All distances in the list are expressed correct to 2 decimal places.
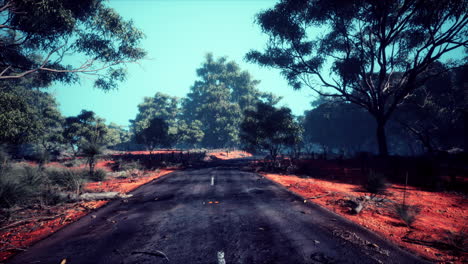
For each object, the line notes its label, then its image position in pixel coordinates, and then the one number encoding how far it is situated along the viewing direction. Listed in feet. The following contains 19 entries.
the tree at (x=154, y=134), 88.69
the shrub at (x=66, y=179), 28.58
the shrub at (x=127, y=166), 56.93
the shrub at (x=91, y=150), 37.60
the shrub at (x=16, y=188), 20.43
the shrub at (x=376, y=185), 29.40
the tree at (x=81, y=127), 82.52
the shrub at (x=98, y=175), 40.19
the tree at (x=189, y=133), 124.36
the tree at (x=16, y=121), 40.67
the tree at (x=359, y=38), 44.47
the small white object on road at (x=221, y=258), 10.64
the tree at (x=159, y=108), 176.51
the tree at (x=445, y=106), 81.41
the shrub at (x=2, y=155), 39.23
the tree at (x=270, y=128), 57.47
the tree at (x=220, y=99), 151.94
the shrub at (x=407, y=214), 16.65
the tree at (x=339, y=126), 139.33
